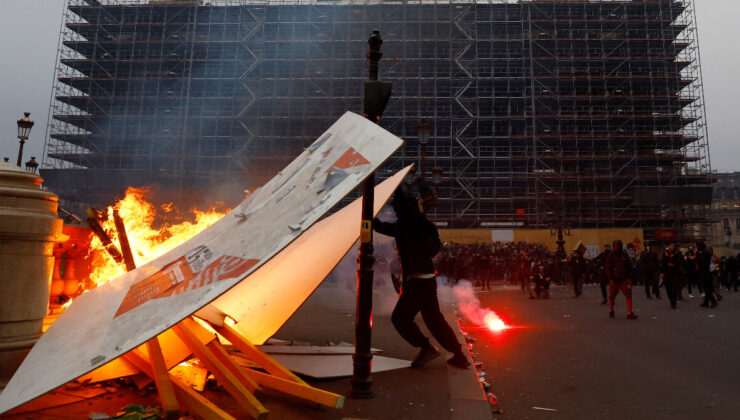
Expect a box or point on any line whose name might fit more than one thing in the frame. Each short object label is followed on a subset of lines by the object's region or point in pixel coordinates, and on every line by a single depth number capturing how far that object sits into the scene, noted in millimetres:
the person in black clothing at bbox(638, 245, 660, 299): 13031
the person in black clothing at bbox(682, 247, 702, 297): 12888
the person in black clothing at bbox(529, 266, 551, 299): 13344
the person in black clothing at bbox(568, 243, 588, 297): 13961
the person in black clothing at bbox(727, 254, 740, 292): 16656
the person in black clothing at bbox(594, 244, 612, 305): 11641
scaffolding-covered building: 31812
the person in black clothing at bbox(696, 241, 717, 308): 10797
